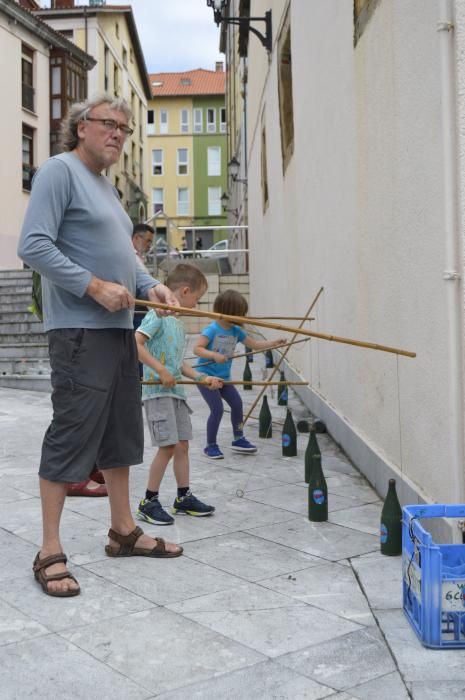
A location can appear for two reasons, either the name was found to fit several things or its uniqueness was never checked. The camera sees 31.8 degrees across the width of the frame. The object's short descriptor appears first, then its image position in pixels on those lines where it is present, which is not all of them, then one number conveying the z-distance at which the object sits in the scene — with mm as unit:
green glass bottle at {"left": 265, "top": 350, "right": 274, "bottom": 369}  11329
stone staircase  11297
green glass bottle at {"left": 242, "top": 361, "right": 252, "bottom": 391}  10414
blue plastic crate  2605
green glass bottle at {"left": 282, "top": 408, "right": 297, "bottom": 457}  6043
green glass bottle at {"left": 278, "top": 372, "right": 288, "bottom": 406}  8648
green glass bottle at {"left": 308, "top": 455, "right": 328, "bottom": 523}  4203
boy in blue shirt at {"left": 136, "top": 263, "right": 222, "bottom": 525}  4242
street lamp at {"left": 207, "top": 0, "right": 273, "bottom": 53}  11750
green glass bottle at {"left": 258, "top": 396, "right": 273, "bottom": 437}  6992
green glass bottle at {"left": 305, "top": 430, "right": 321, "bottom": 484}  4629
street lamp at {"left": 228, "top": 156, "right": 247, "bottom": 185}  23709
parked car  33700
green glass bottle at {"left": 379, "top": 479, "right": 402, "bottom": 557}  3607
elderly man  3230
